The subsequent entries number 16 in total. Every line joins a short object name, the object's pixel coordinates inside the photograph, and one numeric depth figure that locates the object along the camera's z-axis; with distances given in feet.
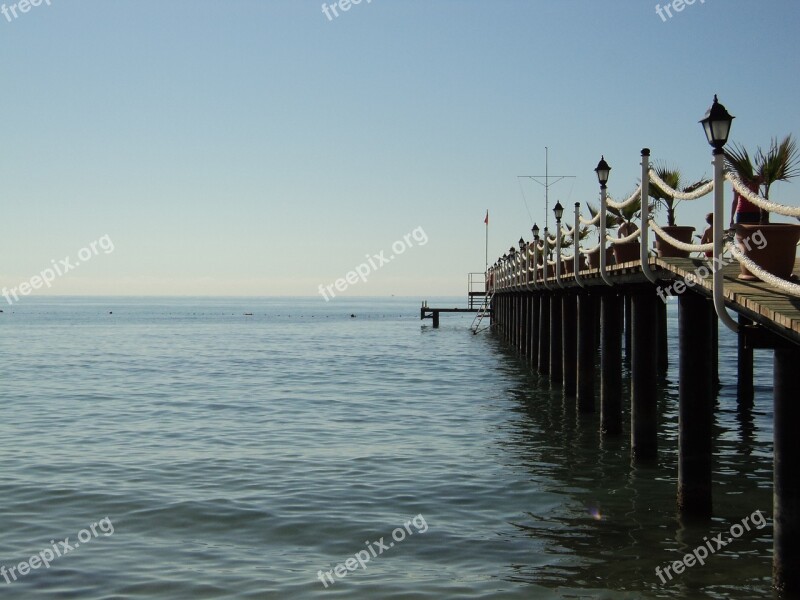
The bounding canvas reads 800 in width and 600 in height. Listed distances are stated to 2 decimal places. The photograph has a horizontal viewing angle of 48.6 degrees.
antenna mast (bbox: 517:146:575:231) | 134.48
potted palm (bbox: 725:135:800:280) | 26.03
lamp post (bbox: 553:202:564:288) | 59.77
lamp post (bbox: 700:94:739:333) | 25.70
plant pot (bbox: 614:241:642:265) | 45.93
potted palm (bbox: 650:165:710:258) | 40.04
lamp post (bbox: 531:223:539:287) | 73.87
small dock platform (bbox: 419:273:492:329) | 196.85
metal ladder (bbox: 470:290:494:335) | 185.77
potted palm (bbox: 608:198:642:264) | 46.01
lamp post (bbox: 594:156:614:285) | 43.83
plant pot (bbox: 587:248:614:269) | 53.03
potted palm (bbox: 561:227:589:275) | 59.26
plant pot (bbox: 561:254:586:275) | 59.20
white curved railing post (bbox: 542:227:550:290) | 67.15
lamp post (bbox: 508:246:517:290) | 104.22
